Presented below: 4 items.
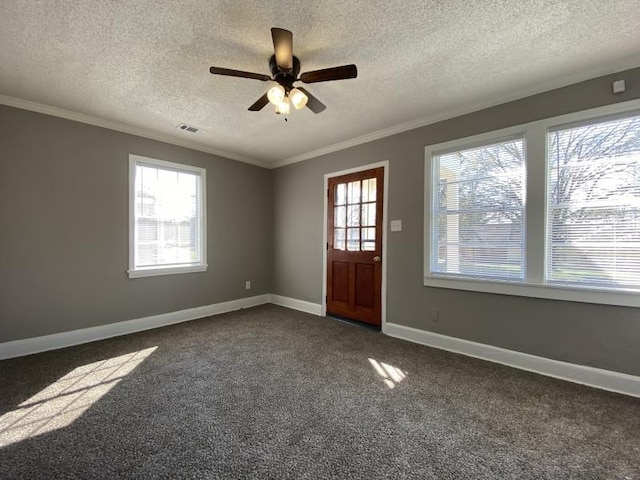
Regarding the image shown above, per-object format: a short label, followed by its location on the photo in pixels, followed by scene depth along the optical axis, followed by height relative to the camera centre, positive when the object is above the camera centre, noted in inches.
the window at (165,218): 141.0 +10.2
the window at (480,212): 106.4 +11.3
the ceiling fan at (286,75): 68.3 +44.1
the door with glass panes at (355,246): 146.6 -4.2
